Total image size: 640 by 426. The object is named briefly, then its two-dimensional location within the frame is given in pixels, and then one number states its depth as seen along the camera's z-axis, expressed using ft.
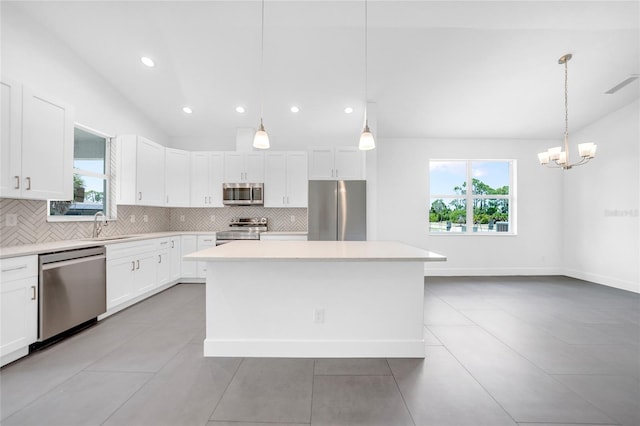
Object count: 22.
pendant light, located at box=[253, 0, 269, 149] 8.52
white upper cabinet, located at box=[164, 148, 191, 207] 16.67
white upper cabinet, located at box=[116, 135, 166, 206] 14.24
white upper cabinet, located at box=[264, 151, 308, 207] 17.42
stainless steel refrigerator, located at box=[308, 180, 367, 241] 15.19
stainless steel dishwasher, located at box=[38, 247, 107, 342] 8.44
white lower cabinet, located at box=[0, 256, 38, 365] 7.41
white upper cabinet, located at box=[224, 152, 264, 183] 17.51
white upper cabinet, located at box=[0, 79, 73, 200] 8.27
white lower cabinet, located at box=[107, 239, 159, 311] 11.26
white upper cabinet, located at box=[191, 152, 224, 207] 17.56
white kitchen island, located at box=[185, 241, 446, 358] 8.16
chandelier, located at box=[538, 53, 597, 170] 12.42
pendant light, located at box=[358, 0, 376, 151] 8.61
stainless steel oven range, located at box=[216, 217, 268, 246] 16.37
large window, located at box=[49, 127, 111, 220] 11.92
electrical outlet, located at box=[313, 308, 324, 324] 8.20
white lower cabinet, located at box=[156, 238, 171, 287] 14.46
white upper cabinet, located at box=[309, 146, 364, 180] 16.37
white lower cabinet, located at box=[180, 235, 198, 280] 16.57
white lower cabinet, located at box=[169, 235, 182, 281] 15.65
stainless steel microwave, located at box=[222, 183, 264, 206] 17.28
